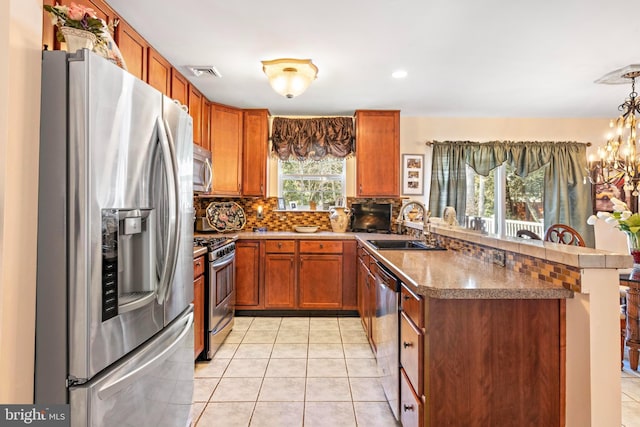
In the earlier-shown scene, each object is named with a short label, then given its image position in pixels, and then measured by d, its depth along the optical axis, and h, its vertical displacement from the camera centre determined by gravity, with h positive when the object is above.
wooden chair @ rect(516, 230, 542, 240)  3.67 -0.21
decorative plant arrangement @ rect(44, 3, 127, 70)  1.36 +0.75
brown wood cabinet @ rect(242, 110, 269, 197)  4.27 +0.74
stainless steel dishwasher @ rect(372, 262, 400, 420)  1.92 -0.76
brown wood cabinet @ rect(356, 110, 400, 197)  4.27 +0.73
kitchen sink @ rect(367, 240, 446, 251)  3.18 -0.29
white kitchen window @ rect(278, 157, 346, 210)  4.73 +0.45
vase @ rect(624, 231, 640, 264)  2.53 -0.22
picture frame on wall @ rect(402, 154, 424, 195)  4.65 +0.54
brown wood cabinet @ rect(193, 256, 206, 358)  2.64 -0.71
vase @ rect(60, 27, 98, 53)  1.35 +0.69
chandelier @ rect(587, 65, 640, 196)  2.82 +0.53
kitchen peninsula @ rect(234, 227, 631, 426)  1.37 -0.56
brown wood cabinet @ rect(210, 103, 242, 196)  4.02 +0.77
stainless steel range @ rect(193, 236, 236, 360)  2.83 -0.70
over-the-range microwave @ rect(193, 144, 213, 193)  3.23 +0.42
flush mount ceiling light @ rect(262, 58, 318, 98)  2.87 +1.19
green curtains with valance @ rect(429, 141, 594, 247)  4.58 +0.64
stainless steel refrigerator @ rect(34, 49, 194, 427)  1.17 -0.10
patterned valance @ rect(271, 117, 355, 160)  4.45 +0.97
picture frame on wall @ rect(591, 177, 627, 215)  4.51 +0.24
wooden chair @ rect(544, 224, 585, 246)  3.45 -0.23
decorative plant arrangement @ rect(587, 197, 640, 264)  2.52 -0.06
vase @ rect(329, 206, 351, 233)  4.40 -0.07
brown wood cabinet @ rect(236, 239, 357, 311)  3.94 -0.71
